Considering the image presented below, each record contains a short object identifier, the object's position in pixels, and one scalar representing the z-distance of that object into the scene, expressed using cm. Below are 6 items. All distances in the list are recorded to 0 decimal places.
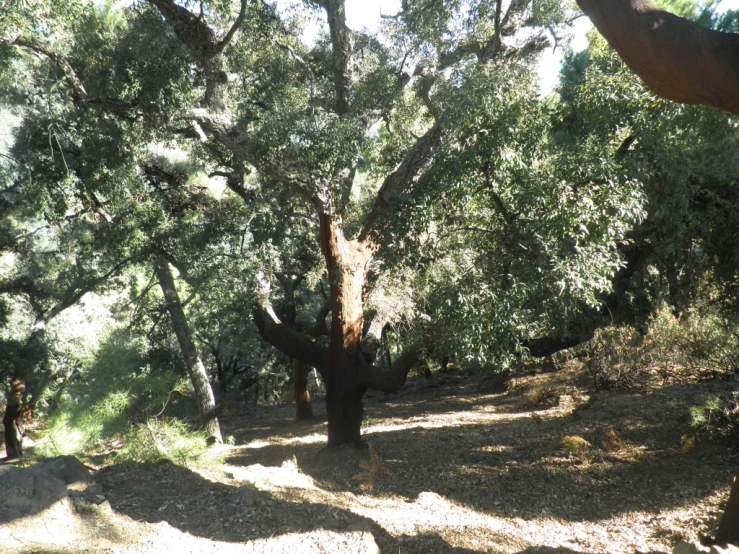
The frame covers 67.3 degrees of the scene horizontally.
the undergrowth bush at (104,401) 717
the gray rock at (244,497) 539
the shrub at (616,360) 1046
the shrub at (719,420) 652
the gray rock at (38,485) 450
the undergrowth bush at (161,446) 692
